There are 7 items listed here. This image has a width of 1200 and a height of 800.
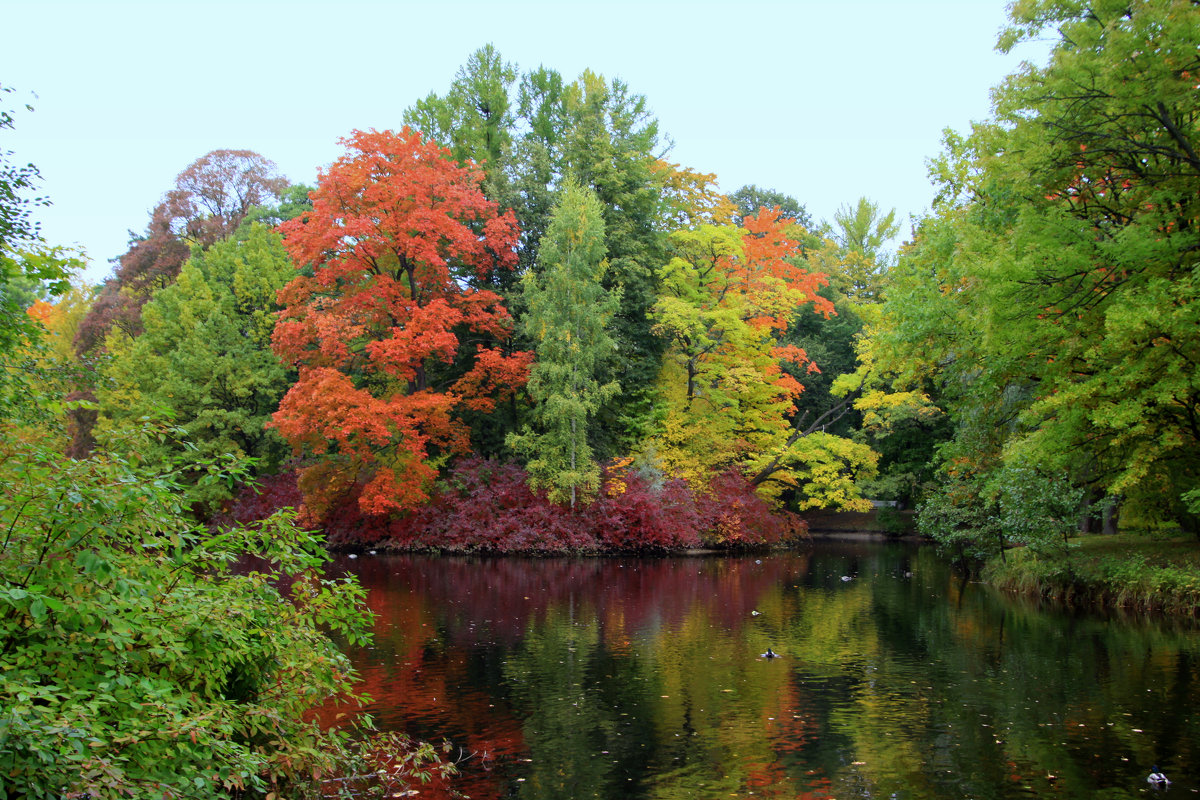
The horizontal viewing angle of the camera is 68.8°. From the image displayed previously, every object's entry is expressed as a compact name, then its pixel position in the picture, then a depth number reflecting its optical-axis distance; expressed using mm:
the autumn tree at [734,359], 31750
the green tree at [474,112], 36125
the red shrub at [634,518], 28953
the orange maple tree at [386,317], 27234
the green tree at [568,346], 28484
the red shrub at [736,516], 31453
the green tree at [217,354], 31578
